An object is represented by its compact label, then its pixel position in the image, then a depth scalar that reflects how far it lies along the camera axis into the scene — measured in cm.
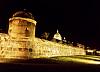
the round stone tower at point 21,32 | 1186
